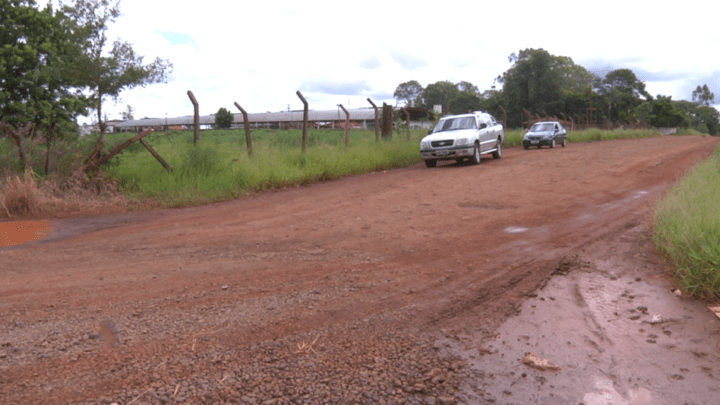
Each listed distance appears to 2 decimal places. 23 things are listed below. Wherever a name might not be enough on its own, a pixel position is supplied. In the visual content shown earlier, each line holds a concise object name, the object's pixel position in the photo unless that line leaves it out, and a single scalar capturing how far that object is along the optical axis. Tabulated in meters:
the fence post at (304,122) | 15.23
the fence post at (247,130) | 13.88
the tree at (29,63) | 14.99
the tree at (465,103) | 72.77
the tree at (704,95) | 116.38
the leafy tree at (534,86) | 62.00
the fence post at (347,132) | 17.40
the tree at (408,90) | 109.81
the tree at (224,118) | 64.75
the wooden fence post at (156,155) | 11.80
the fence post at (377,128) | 19.27
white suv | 17.72
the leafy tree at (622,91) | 69.06
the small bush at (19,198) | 9.62
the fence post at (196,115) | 12.44
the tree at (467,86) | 108.19
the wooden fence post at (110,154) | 11.15
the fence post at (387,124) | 20.02
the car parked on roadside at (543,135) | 27.83
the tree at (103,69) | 11.97
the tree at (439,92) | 98.22
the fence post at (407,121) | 21.19
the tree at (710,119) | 99.94
